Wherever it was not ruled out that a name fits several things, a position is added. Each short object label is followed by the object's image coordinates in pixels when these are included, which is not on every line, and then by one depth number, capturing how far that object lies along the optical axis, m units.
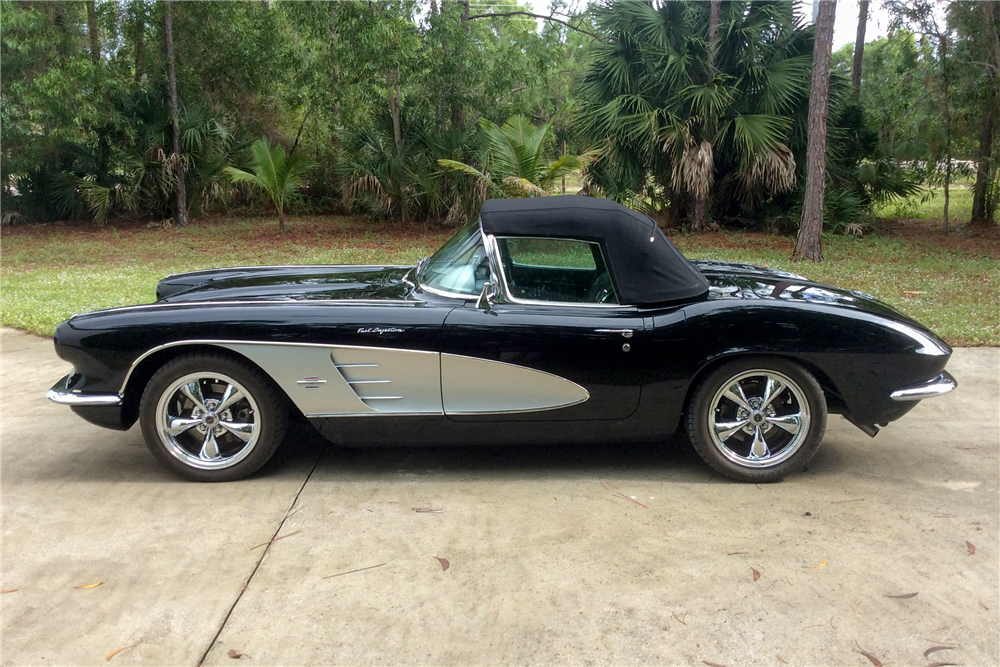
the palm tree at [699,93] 12.84
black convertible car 3.92
